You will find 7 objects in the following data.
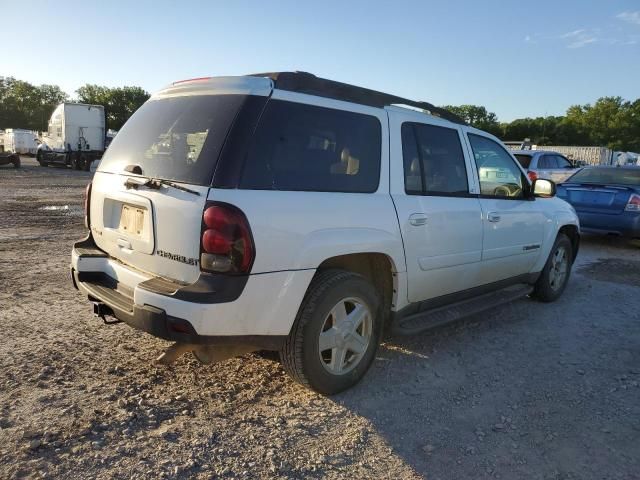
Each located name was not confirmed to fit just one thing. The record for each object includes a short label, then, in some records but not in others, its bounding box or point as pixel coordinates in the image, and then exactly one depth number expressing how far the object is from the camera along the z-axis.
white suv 2.77
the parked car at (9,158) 22.62
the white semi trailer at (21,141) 31.95
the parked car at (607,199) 8.84
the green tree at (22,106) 80.94
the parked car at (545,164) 12.98
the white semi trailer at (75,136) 24.80
